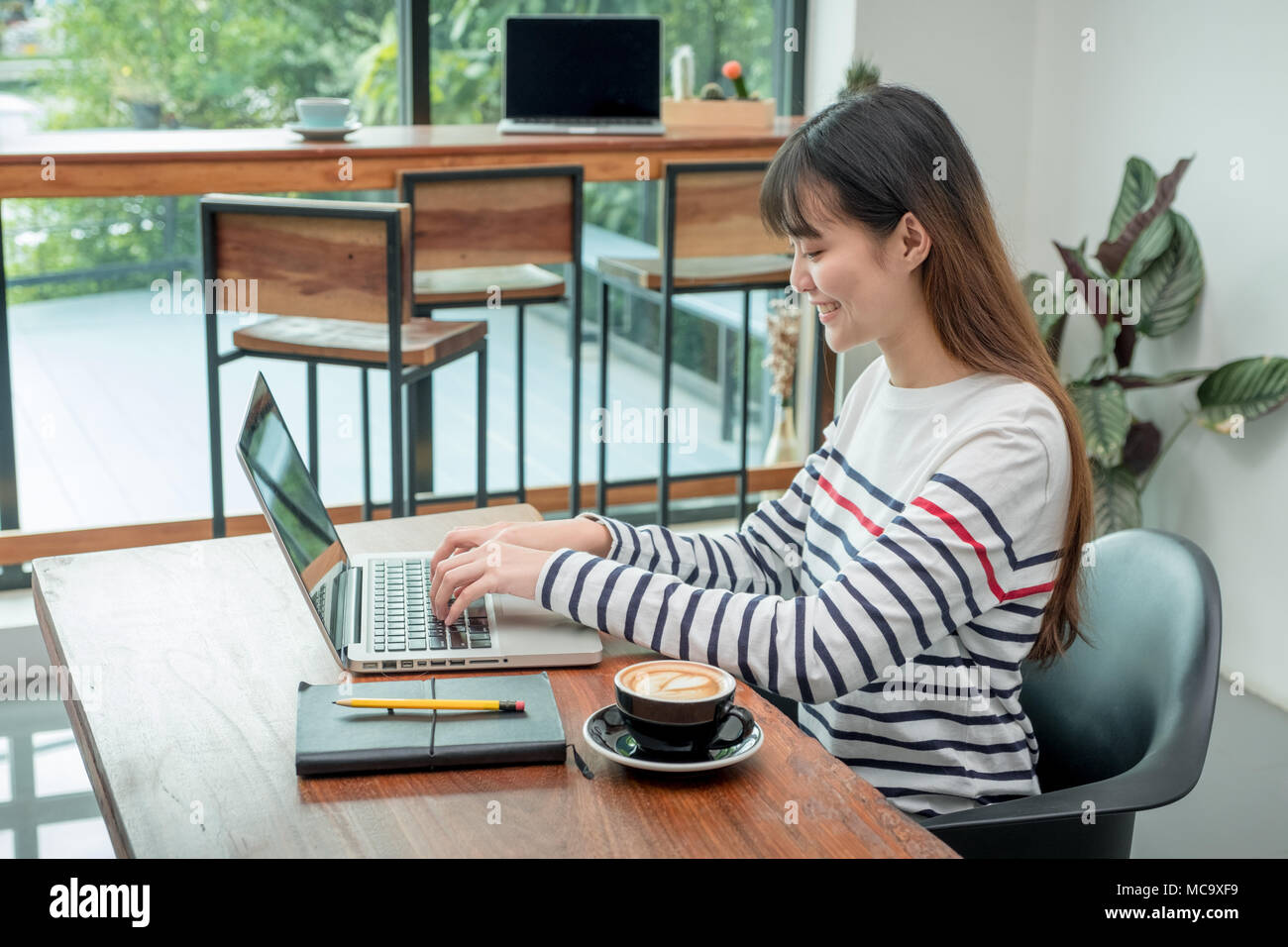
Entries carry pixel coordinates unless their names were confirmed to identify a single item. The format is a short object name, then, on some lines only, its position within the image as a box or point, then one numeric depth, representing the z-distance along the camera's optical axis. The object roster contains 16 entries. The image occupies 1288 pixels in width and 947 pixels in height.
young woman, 1.24
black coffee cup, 1.08
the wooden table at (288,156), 2.82
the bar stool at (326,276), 2.64
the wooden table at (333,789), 0.98
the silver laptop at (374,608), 1.28
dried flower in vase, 3.99
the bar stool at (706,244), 3.12
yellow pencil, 1.14
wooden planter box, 3.51
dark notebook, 1.07
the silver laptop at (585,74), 3.40
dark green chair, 1.19
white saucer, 3.07
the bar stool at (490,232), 2.89
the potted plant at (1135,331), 2.95
